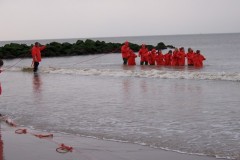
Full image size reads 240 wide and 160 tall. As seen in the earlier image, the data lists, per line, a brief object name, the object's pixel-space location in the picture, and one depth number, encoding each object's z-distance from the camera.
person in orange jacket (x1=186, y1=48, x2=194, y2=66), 25.40
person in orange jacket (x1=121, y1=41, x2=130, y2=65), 26.97
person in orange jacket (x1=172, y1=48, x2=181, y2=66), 25.78
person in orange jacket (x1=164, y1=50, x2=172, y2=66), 26.28
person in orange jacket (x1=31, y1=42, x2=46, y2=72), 23.23
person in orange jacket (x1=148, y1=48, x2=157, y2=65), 27.08
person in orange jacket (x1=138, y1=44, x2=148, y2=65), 27.47
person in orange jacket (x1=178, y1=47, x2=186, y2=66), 25.57
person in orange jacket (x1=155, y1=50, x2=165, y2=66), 26.70
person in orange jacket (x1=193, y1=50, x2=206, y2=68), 25.30
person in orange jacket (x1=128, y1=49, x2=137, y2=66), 27.91
